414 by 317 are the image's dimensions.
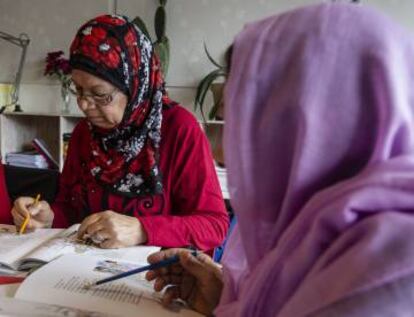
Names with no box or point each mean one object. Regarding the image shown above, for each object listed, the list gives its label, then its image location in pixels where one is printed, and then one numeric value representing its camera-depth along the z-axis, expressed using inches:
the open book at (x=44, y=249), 33.8
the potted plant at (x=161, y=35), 101.3
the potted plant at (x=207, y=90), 96.9
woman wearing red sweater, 45.9
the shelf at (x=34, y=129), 110.1
